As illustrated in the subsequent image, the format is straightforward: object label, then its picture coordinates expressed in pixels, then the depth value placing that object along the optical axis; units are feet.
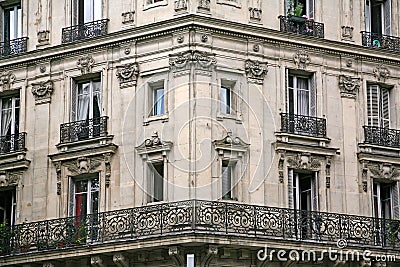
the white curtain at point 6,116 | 125.90
